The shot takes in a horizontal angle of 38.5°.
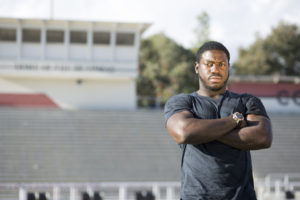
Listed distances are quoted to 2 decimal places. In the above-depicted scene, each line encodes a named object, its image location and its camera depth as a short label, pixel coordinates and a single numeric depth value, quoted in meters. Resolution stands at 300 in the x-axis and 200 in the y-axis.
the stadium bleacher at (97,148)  14.42
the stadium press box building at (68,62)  20.48
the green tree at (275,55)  35.31
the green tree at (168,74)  30.20
